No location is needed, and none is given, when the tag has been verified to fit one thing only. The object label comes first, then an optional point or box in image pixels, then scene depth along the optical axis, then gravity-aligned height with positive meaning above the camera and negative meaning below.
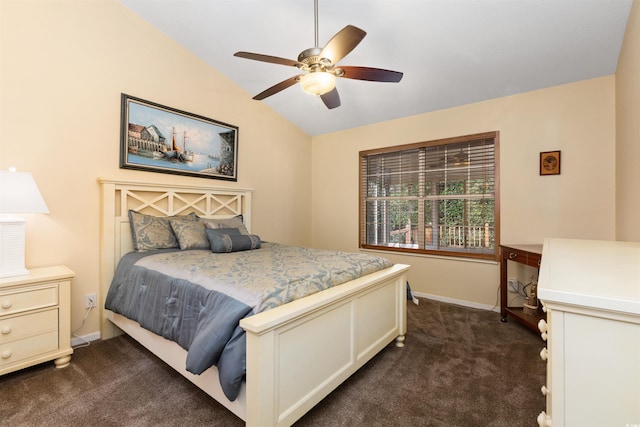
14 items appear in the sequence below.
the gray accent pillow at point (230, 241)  2.65 -0.25
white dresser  0.60 -0.30
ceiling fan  1.76 +0.99
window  3.34 +0.24
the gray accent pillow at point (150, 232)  2.58 -0.16
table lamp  1.83 +0.03
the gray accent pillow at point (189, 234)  2.70 -0.18
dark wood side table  2.48 -0.52
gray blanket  1.31 -0.42
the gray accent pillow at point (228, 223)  3.03 -0.09
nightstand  1.83 -0.70
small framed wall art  2.88 +0.54
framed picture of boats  2.75 +0.79
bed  1.26 -0.68
